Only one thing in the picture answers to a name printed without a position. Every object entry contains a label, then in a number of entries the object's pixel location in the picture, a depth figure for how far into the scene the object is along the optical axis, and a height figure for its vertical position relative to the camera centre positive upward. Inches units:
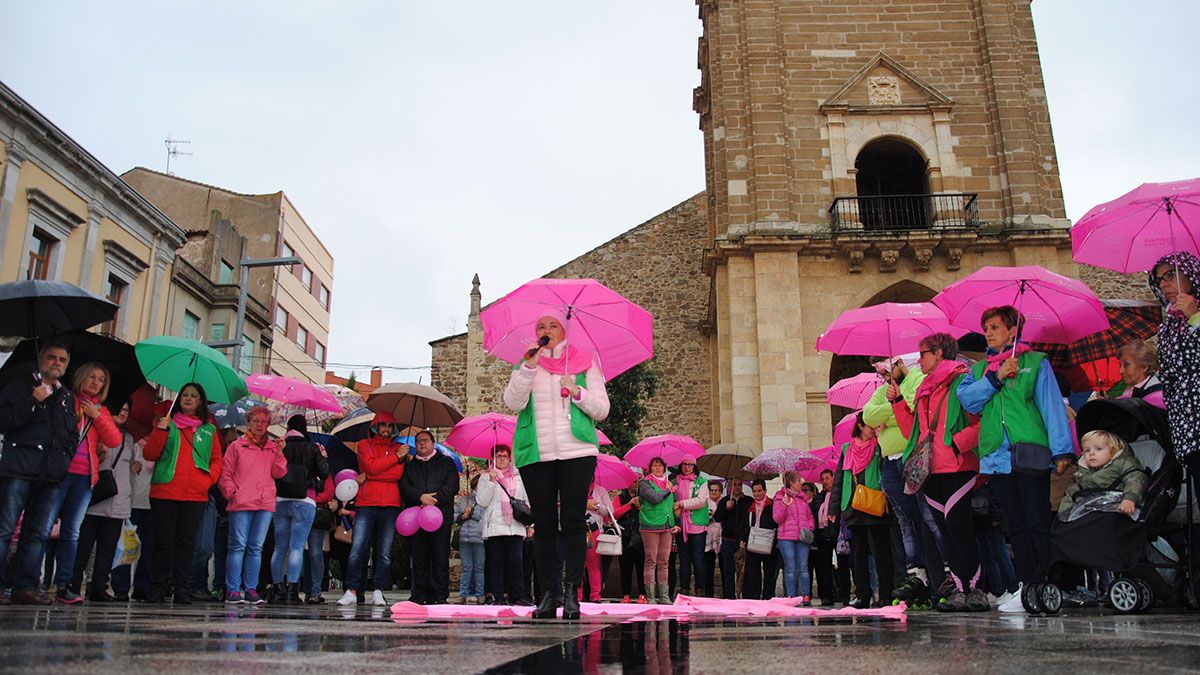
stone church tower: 741.3 +325.5
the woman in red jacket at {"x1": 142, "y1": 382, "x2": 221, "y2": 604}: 302.4 +31.4
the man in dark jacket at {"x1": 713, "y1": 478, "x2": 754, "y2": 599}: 505.4 +24.7
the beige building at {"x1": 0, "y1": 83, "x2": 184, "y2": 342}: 738.2 +306.8
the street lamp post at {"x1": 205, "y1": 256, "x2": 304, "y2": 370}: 706.8 +213.6
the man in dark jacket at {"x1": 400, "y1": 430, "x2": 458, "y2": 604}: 348.5 +27.2
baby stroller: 215.0 +7.0
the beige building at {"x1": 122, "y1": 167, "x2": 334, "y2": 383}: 1138.0 +486.5
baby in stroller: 219.0 +22.7
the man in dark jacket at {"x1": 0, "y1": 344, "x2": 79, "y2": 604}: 247.9 +34.5
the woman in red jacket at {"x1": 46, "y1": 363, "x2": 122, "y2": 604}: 273.7 +35.6
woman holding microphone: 210.1 +28.6
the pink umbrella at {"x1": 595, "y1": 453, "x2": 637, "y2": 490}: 480.4 +51.9
